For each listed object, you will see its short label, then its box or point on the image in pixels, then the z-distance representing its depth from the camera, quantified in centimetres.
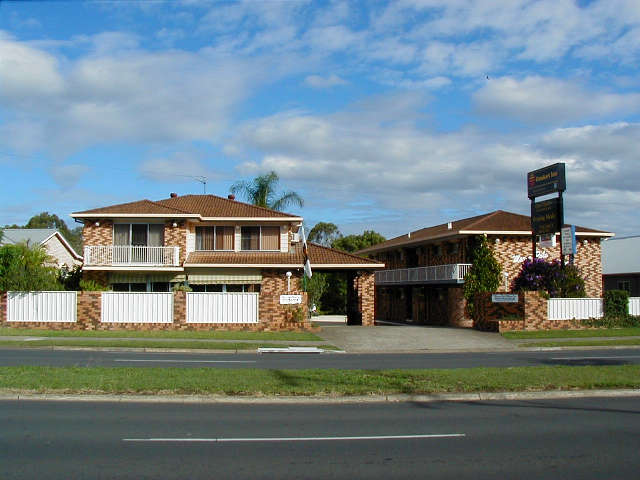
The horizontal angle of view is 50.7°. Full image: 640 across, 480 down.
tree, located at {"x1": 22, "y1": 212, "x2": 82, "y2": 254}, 9294
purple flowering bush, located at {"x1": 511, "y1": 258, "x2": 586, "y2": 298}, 3222
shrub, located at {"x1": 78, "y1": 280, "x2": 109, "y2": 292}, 3123
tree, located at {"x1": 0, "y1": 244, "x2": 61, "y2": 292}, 3009
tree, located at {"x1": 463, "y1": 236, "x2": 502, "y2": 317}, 3631
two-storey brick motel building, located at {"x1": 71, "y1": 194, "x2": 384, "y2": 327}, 3297
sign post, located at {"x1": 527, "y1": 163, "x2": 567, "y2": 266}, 3236
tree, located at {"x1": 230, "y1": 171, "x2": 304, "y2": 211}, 4822
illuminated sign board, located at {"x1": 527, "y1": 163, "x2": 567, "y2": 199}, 3228
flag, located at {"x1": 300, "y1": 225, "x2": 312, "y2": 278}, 3202
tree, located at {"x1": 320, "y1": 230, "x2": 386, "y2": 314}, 5969
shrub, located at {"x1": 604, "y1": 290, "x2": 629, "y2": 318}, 3128
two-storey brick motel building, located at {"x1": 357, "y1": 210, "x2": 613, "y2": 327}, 3728
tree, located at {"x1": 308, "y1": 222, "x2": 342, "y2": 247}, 6794
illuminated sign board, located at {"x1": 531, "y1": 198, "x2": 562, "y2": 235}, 3262
